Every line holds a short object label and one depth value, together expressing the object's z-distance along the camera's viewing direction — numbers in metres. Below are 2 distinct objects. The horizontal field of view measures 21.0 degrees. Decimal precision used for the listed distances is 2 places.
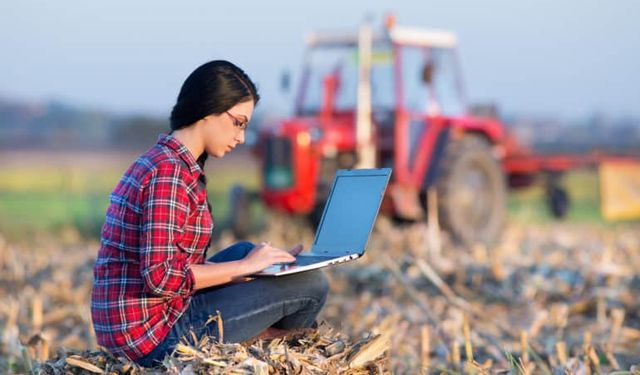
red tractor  18.29
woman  5.88
